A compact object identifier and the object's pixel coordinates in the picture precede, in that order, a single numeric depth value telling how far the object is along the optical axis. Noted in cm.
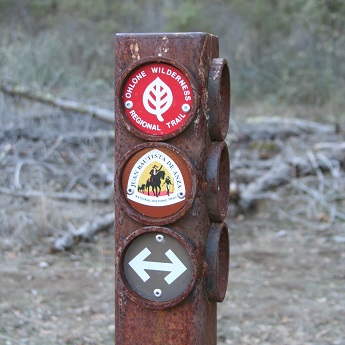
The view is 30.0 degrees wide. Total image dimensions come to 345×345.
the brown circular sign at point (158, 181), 224
